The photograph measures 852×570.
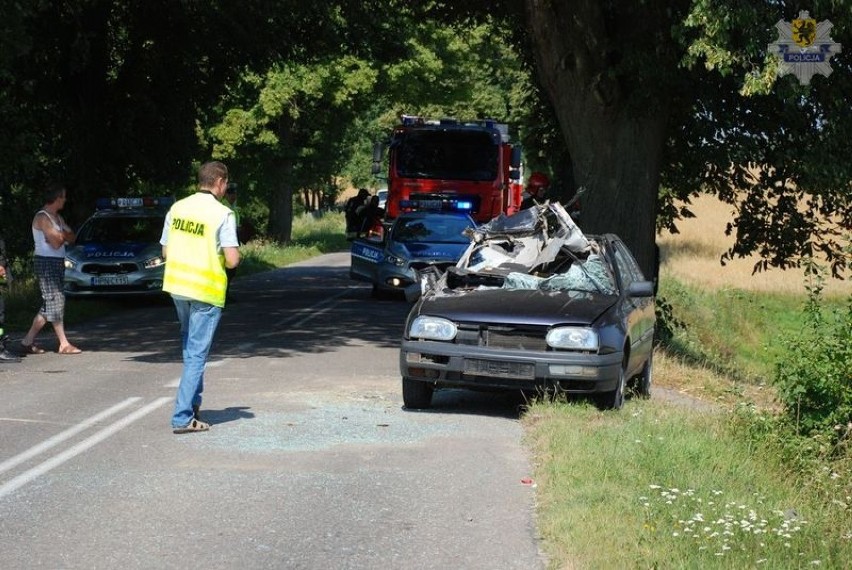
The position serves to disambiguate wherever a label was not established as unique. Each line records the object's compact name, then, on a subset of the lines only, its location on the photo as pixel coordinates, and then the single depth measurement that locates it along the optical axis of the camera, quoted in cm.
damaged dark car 1078
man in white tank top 1520
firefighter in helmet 2244
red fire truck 2845
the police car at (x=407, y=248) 2422
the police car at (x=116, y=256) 2289
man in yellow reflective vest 992
